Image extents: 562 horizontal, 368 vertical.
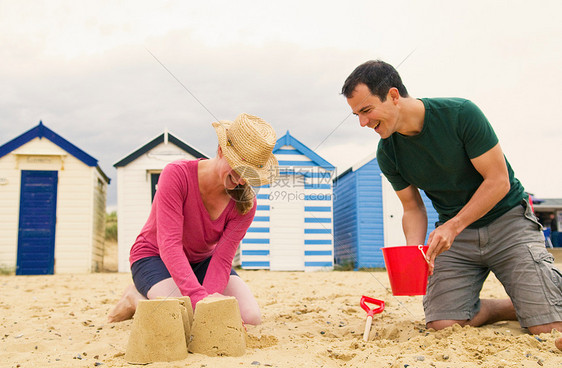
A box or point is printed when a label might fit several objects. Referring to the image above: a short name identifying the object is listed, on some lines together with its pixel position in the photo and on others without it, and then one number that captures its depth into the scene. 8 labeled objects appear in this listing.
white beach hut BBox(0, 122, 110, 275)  9.01
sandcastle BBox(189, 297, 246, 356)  2.04
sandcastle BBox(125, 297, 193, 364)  1.94
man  2.49
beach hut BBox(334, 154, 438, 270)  9.31
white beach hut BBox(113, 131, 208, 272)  9.37
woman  2.49
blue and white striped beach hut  9.07
